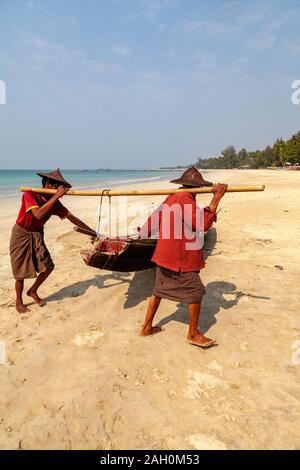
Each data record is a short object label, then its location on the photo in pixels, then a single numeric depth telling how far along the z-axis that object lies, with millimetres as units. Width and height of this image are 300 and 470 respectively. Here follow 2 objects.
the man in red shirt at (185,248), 3348
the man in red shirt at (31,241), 4309
